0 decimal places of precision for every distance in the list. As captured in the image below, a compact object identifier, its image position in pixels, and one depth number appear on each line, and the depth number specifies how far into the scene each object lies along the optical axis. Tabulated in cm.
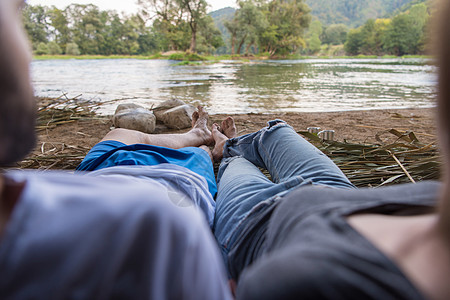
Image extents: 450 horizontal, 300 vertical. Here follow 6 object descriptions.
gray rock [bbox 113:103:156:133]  406
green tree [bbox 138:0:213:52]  4444
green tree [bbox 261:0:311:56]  4922
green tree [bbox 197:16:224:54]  4566
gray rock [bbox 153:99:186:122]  478
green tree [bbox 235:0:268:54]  4656
